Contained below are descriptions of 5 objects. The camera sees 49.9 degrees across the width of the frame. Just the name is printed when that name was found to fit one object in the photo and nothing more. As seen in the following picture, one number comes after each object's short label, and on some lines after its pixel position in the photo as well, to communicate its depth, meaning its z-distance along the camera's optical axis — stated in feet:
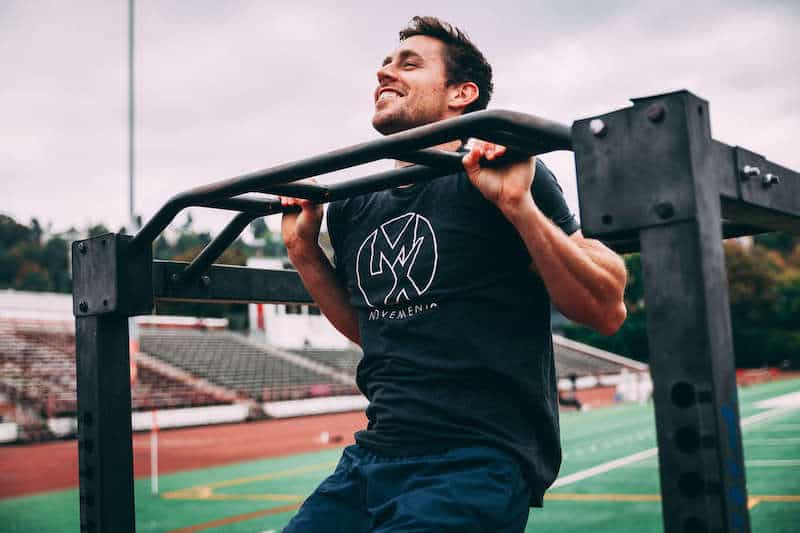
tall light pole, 50.65
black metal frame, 3.06
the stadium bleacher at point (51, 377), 57.26
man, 4.39
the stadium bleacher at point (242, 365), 74.13
